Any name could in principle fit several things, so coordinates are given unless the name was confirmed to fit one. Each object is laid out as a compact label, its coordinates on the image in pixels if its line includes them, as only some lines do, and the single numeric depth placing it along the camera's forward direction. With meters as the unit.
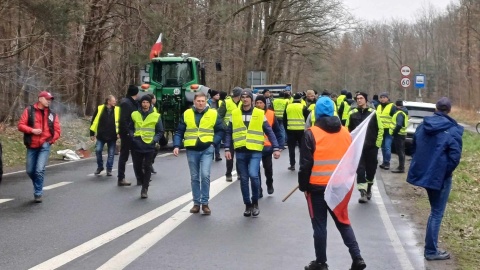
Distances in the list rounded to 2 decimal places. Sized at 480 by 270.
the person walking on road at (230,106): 14.25
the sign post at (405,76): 28.16
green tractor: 22.89
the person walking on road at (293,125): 16.92
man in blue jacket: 7.72
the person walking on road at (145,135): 11.95
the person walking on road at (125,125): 13.18
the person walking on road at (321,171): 6.91
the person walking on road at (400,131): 16.51
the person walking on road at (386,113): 16.41
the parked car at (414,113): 21.08
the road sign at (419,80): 30.91
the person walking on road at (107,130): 15.31
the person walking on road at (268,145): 11.77
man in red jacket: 11.14
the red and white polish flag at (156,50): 25.70
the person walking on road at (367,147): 11.96
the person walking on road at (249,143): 10.32
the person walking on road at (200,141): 10.22
